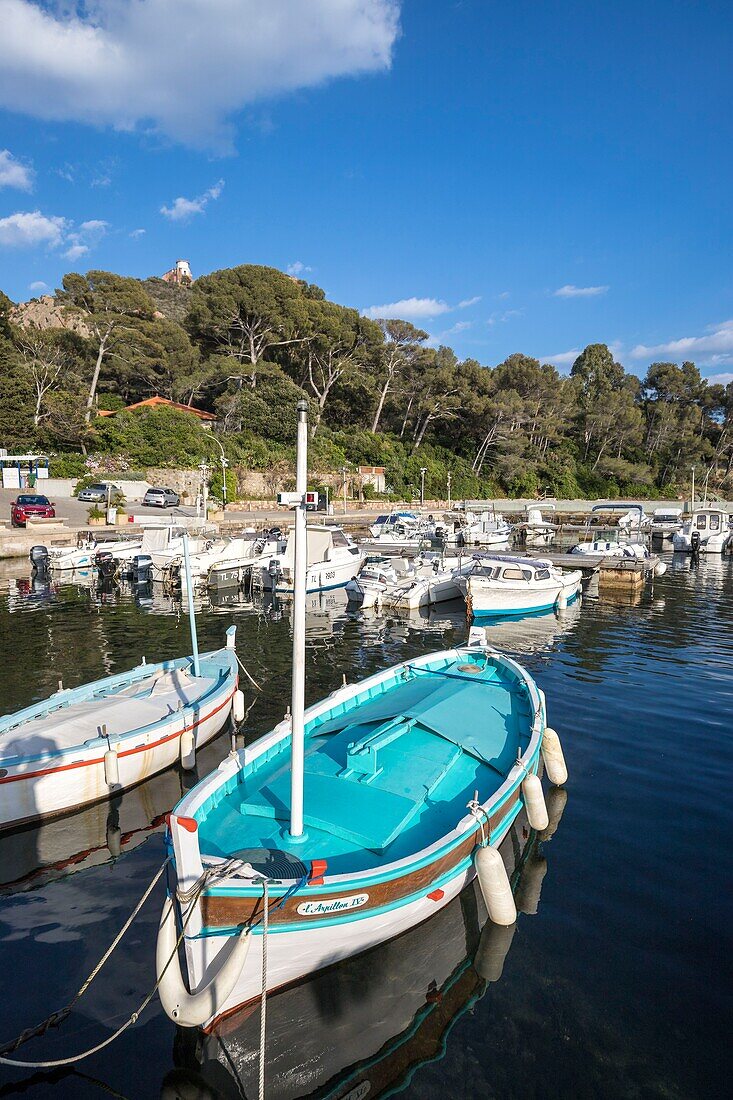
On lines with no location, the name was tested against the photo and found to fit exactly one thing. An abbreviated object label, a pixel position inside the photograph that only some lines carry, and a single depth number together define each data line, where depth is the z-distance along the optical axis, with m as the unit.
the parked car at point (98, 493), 47.78
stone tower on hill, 193.69
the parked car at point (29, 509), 37.91
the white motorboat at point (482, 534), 46.22
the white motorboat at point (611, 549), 39.16
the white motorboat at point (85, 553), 31.83
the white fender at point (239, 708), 12.70
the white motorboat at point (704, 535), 48.34
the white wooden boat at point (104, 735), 8.83
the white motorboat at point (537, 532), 53.53
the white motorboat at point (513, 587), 24.72
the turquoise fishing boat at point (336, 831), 5.03
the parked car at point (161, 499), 48.34
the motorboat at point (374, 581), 26.16
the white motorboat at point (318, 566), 28.62
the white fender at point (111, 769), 9.36
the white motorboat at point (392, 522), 45.25
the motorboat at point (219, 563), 30.33
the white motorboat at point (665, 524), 57.44
